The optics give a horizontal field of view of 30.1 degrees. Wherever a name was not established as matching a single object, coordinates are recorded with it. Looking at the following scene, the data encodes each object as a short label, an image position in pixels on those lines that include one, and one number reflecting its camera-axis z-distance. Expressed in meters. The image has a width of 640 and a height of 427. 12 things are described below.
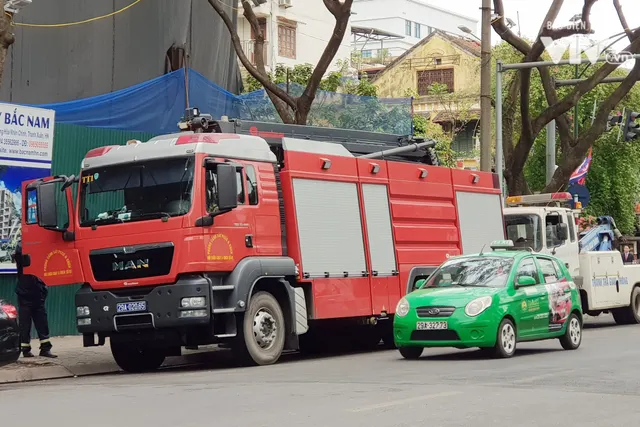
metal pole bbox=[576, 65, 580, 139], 35.81
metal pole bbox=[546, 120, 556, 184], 33.59
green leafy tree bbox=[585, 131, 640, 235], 45.47
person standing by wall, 17.09
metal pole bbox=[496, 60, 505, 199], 28.51
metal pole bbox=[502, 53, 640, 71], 26.06
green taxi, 15.79
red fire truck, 15.62
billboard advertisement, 18.05
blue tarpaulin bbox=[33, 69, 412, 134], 21.72
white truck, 23.91
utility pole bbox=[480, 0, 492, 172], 25.64
